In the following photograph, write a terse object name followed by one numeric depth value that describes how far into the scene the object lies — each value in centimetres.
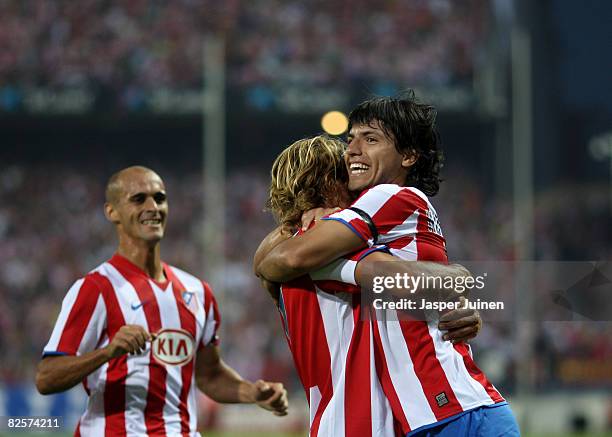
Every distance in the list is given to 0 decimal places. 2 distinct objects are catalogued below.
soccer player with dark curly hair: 702
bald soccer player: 959
